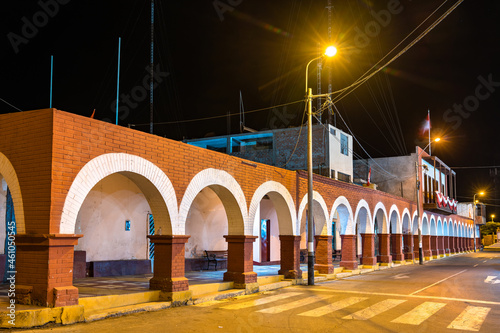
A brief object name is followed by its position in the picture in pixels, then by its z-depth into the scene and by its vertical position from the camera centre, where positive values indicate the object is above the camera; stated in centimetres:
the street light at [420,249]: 3269 -195
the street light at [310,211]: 1719 +36
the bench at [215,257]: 1891 -147
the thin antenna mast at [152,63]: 2116 +716
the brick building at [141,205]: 920 +50
